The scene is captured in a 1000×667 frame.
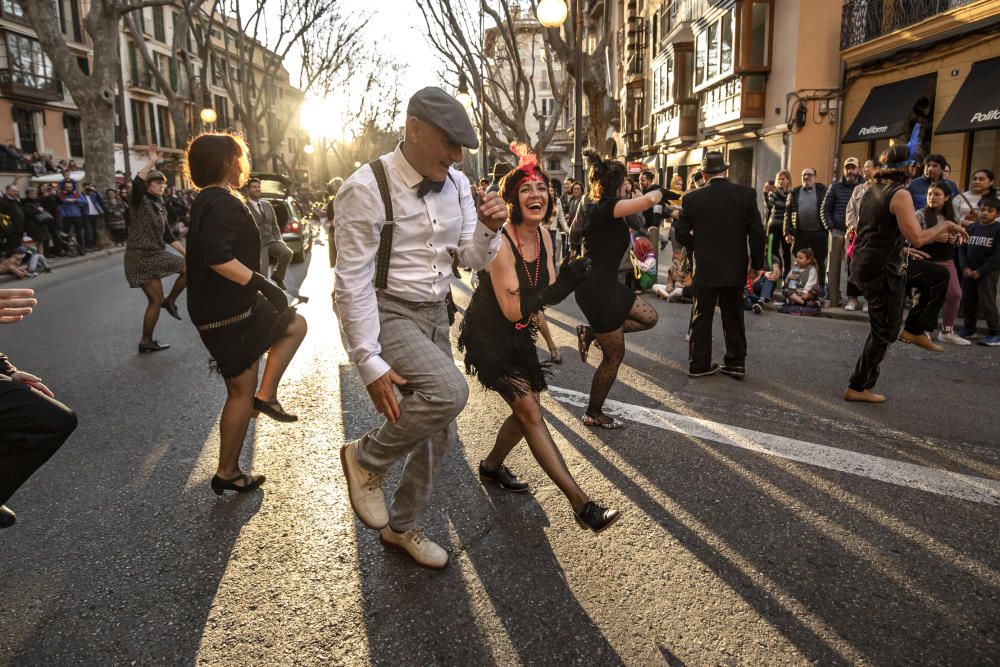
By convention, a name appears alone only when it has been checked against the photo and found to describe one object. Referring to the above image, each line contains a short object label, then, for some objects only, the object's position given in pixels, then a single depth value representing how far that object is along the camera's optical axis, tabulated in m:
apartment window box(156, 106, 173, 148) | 50.25
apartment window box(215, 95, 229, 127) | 59.70
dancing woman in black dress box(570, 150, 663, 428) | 4.76
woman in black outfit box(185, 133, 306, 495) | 3.62
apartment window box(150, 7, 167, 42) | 48.55
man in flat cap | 2.70
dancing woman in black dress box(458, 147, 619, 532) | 3.10
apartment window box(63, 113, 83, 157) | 38.79
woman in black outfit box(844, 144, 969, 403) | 5.09
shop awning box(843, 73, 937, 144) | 15.05
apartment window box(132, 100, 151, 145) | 47.19
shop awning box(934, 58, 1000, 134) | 12.85
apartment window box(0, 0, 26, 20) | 32.91
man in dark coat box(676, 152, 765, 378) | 6.19
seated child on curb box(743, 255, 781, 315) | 9.65
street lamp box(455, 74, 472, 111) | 22.21
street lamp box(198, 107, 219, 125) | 26.43
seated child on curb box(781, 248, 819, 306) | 9.55
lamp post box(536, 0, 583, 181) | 13.58
